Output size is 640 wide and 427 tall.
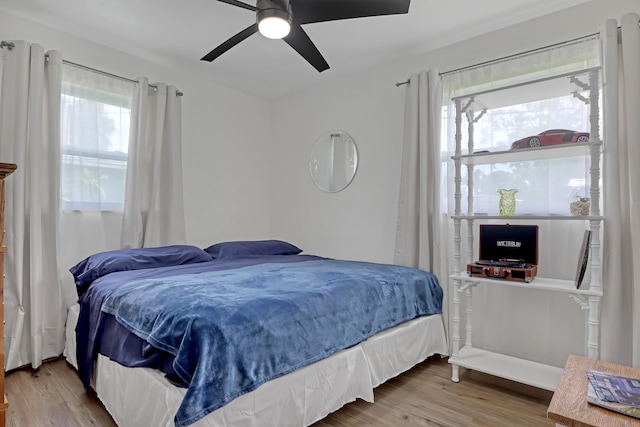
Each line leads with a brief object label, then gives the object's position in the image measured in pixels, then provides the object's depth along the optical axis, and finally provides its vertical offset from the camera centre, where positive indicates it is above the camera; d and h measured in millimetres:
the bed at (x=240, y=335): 1374 -565
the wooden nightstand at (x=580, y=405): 1089 -617
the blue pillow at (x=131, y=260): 2369 -321
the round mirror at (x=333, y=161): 3582 +573
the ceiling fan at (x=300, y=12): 1758 +1079
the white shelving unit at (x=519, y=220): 1986 -147
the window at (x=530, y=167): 2344 +358
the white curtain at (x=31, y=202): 2420 +86
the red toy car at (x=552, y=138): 2102 +486
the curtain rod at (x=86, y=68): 2424 +1147
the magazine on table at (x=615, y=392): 1148 -602
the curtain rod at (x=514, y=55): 2338 +1160
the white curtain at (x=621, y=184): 2027 +195
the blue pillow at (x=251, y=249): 3266 -310
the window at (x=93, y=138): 2770 +617
